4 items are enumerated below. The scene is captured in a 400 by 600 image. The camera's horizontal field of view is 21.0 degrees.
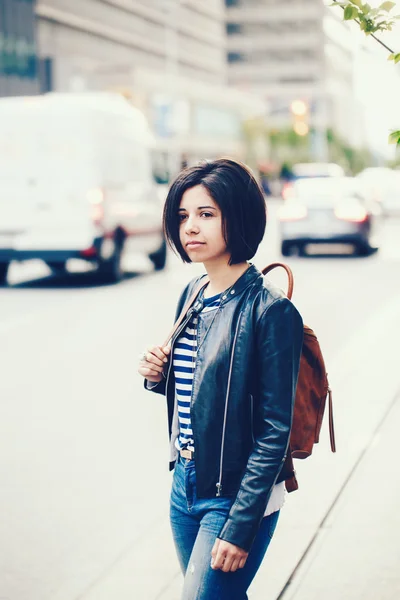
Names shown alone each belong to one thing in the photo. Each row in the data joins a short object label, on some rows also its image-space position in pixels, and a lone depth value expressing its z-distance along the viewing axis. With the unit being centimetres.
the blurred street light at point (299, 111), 5411
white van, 1434
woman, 239
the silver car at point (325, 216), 1919
